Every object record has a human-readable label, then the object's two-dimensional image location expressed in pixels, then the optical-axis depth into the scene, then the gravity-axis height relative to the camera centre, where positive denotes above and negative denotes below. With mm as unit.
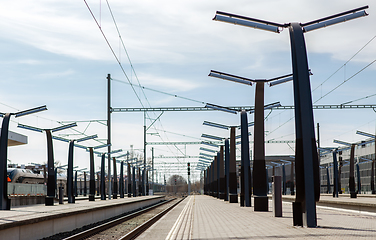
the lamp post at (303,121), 12695 +1455
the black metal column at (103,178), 43812 -477
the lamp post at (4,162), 21062 +583
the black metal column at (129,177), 64688 -598
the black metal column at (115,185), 54353 -1495
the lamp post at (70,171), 32656 +203
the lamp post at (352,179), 38406 -679
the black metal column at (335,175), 40906 -304
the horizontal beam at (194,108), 39612 +5745
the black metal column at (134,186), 68006 -1958
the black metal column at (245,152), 26250 +1174
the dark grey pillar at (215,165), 57719 +916
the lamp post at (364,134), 38188 +3201
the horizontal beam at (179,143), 62125 +4135
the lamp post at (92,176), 39969 -208
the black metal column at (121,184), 57875 -1391
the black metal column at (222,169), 44656 +352
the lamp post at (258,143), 21734 +1392
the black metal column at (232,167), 33875 +412
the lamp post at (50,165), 28750 +563
